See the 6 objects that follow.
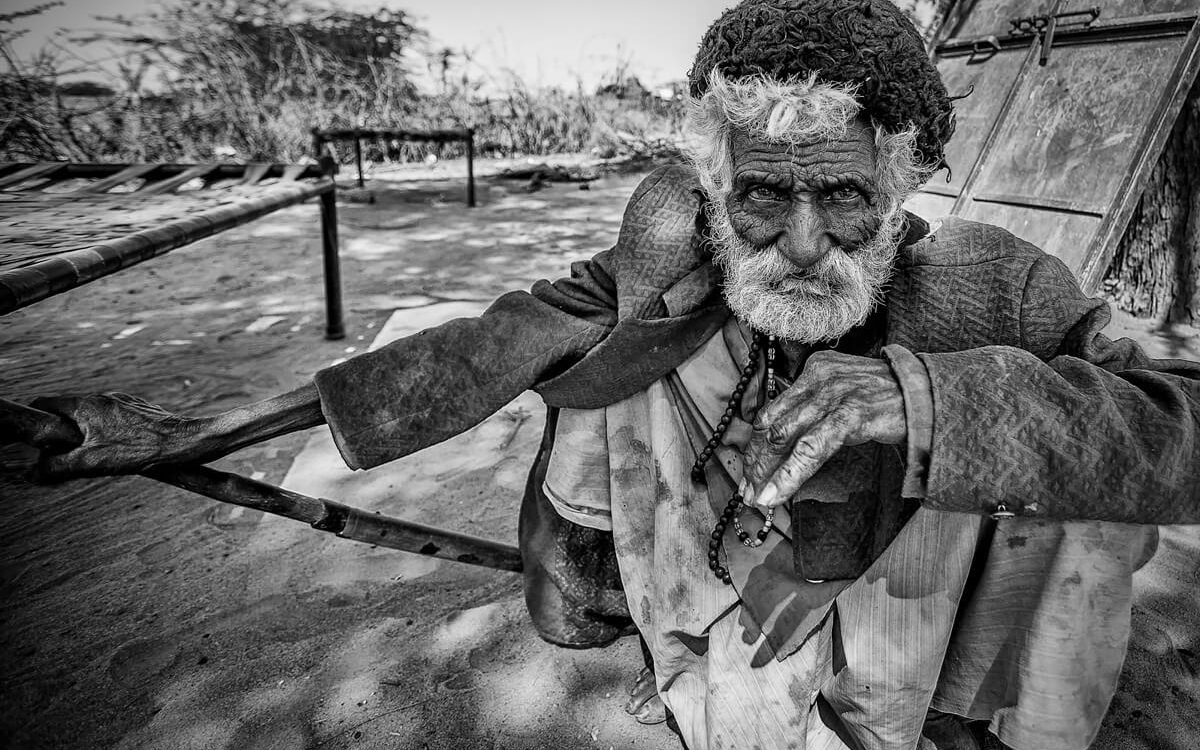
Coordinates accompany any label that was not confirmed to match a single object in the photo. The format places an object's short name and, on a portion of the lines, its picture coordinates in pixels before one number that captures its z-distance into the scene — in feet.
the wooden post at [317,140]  23.19
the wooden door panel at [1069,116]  11.13
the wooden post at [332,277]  12.80
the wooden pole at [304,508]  4.03
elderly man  3.52
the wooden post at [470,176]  25.55
